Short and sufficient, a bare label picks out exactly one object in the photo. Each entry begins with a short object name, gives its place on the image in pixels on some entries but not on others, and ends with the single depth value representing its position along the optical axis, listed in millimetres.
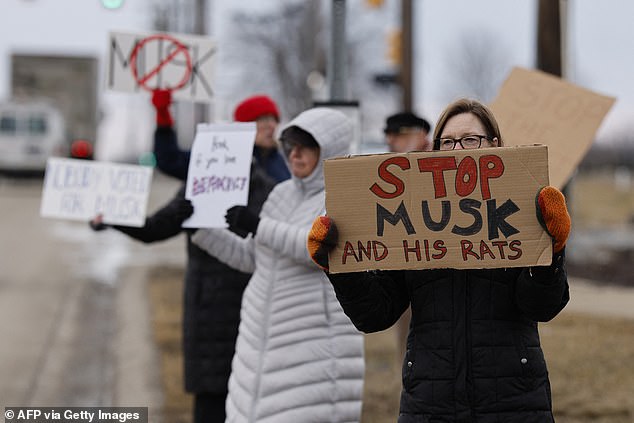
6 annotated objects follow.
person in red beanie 10781
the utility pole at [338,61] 16062
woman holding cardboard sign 6348
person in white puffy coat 8508
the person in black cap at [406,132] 12125
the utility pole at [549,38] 16969
